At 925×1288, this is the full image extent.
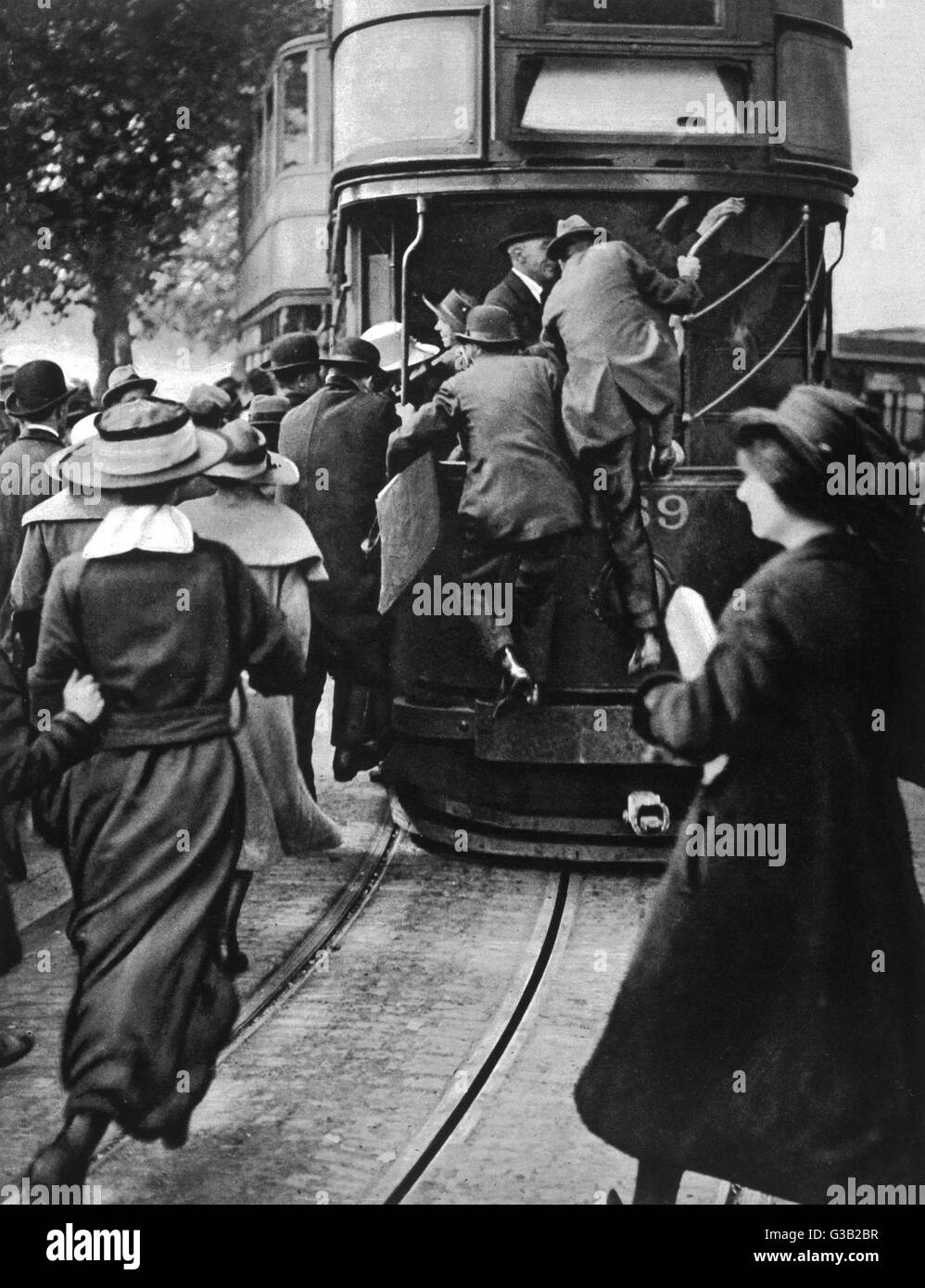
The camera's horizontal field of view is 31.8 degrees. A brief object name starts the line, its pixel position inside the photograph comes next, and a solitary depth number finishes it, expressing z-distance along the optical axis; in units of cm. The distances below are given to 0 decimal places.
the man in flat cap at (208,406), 394
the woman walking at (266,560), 388
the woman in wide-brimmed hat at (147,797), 364
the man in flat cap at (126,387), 391
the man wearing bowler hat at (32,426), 410
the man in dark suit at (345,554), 414
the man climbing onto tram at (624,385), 404
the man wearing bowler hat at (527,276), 428
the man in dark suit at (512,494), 412
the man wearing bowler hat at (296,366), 439
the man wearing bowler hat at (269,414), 426
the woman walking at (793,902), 343
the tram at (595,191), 408
